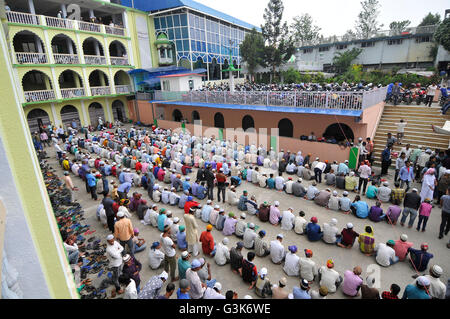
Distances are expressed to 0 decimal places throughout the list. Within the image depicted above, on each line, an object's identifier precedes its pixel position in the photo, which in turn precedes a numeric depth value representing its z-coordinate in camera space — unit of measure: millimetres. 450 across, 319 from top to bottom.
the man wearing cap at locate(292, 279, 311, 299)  4762
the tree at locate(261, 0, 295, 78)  30891
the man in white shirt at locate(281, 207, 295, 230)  7895
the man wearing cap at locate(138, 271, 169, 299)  5082
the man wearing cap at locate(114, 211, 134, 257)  6383
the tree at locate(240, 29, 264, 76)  32000
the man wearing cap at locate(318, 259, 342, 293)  5538
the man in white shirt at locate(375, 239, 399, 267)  6281
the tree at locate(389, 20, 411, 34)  51603
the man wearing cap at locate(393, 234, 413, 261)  6383
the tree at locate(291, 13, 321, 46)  51031
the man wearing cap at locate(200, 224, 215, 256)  6809
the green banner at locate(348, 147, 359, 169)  12094
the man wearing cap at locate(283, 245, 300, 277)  6012
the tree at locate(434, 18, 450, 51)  23344
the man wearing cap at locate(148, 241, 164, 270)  6449
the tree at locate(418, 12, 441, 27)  43375
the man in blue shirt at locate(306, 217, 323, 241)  7297
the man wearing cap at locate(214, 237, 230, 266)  6516
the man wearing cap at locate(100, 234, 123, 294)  5582
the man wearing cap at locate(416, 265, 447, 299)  4895
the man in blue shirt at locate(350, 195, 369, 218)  8359
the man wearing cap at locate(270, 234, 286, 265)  6391
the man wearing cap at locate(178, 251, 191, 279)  5577
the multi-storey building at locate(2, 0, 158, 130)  19906
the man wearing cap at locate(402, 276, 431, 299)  4633
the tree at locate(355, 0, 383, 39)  43500
